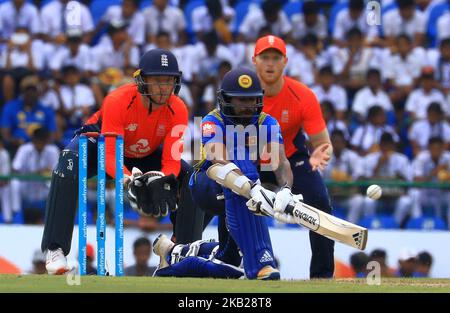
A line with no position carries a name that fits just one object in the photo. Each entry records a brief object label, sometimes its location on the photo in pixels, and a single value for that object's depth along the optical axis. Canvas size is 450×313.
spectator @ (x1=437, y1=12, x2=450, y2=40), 18.69
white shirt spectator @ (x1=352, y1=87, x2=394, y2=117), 17.64
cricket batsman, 9.92
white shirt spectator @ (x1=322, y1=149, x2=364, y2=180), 16.36
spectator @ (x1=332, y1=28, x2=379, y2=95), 18.25
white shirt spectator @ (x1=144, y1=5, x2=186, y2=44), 18.61
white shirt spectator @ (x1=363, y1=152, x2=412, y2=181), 16.23
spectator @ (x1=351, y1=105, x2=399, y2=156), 16.95
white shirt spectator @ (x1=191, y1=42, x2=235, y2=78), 18.08
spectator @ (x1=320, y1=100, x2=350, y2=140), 17.11
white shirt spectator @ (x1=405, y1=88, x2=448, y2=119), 17.66
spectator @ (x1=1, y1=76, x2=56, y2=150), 16.98
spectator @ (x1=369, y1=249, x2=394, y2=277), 14.72
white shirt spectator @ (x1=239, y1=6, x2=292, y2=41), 18.69
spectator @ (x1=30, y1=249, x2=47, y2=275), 14.48
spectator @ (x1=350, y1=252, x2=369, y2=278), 14.66
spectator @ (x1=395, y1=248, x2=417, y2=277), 14.56
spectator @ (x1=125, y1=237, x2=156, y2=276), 14.46
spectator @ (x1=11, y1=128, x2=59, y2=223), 16.17
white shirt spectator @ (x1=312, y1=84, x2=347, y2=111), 17.72
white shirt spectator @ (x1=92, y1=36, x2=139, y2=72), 18.14
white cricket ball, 10.05
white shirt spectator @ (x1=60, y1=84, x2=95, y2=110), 17.53
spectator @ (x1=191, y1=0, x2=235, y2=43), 18.67
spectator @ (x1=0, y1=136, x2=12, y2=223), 14.77
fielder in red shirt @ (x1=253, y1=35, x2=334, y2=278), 11.95
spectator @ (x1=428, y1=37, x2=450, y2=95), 18.27
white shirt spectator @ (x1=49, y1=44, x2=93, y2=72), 18.12
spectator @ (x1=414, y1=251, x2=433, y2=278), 14.52
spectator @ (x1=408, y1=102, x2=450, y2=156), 17.20
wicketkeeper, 11.01
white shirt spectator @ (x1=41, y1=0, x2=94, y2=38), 18.53
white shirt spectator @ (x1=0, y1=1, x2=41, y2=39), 18.53
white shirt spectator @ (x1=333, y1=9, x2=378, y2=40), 18.77
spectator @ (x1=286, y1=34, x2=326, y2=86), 18.08
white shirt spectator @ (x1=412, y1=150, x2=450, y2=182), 16.50
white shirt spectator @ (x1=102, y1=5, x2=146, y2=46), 18.45
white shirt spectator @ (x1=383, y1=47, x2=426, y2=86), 18.23
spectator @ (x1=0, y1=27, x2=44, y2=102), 17.92
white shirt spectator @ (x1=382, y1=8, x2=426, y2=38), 18.80
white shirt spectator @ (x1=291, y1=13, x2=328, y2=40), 18.80
